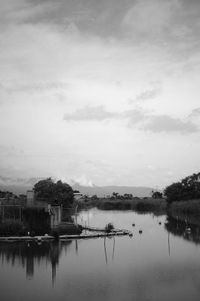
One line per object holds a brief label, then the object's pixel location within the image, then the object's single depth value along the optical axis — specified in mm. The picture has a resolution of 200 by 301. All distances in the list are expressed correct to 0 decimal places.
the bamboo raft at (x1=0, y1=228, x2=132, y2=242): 44406
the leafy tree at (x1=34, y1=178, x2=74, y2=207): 95562
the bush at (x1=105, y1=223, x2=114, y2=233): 55094
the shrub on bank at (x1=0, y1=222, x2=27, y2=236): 45562
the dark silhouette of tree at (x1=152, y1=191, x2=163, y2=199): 175425
